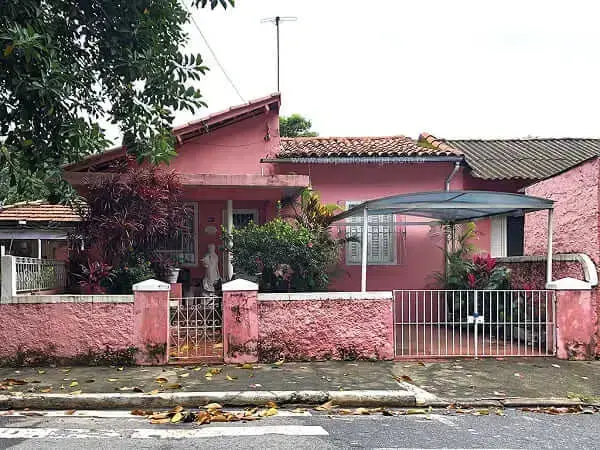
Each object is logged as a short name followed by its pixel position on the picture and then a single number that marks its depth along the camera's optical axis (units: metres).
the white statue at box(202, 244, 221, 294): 12.46
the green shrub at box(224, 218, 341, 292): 10.05
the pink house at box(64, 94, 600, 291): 12.62
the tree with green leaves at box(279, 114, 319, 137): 27.64
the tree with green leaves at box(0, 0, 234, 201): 7.14
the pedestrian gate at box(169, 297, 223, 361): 8.52
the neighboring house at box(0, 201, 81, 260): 16.55
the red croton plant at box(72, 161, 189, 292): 9.62
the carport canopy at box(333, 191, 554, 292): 9.27
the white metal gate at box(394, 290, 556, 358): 9.13
